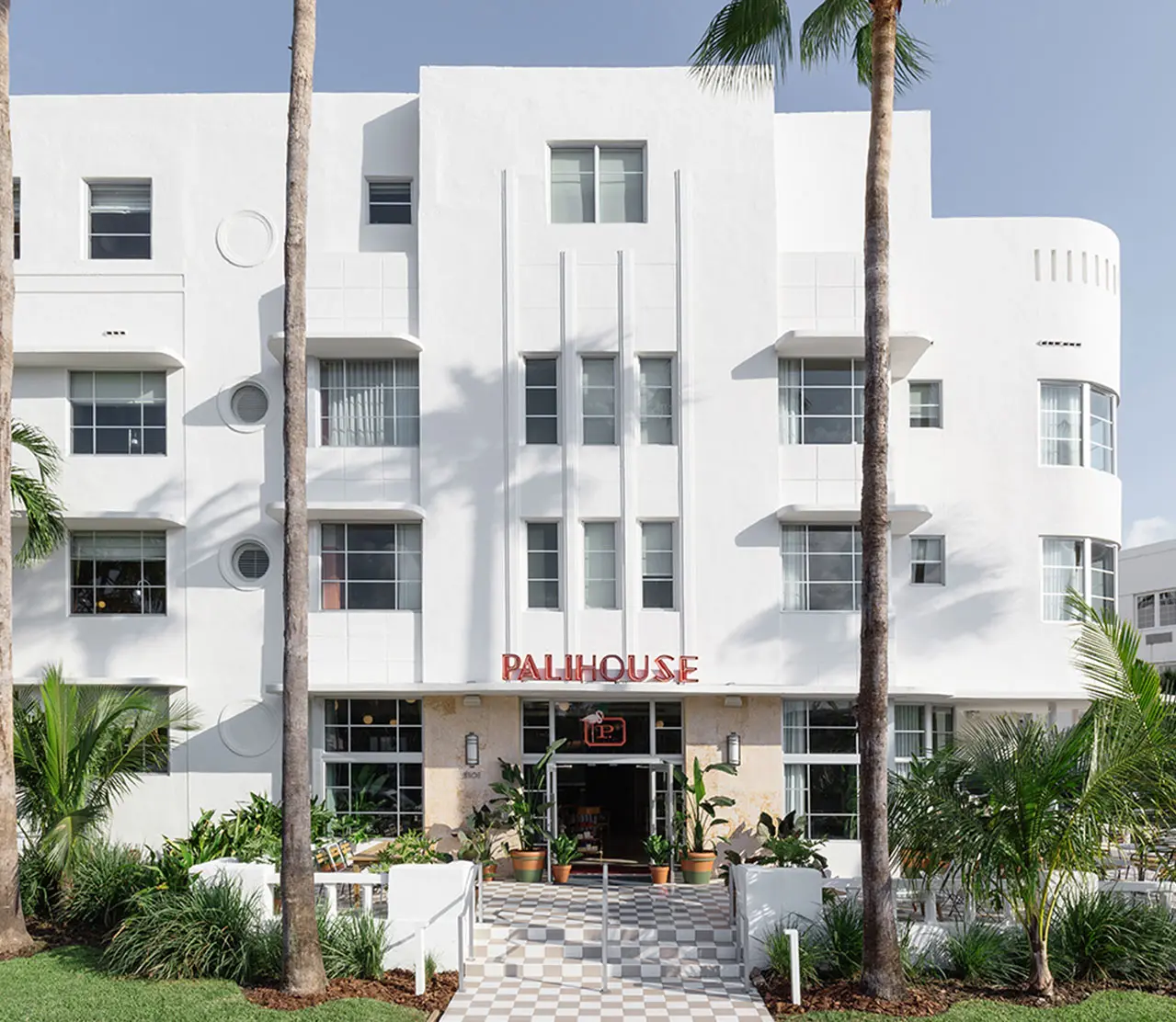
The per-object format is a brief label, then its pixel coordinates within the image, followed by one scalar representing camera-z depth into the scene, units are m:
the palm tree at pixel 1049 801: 11.87
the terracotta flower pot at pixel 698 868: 17.69
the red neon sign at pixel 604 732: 18.89
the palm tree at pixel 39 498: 17.73
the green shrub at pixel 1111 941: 12.25
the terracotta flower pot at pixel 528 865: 17.98
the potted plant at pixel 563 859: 17.98
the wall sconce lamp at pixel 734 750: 18.33
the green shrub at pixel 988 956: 12.25
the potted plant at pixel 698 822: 17.72
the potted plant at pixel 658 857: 17.92
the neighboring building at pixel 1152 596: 39.81
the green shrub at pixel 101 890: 14.02
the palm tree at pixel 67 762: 14.66
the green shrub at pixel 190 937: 12.23
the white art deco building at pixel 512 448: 18.67
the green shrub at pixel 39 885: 14.70
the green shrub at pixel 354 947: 12.46
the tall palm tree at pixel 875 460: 11.88
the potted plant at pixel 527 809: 18.00
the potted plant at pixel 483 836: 17.78
